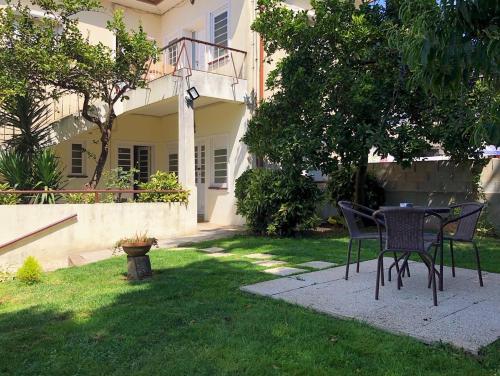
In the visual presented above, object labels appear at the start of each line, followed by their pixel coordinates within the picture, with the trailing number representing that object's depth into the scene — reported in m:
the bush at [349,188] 11.52
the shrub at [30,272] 6.42
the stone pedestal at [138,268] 6.08
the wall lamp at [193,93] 10.98
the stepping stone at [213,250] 8.25
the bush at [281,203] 9.50
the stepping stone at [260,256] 7.32
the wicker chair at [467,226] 5.05
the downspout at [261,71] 12.06
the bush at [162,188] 10.45
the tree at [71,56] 9.54
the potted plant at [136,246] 6.08
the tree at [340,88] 8.78
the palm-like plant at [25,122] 11.23
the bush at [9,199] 9.13
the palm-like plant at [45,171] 10.13
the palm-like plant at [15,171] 10.05
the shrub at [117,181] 10.52
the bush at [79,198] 9.69
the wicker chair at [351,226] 5.41
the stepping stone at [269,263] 6.71
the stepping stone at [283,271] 6.01
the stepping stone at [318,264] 6.38
